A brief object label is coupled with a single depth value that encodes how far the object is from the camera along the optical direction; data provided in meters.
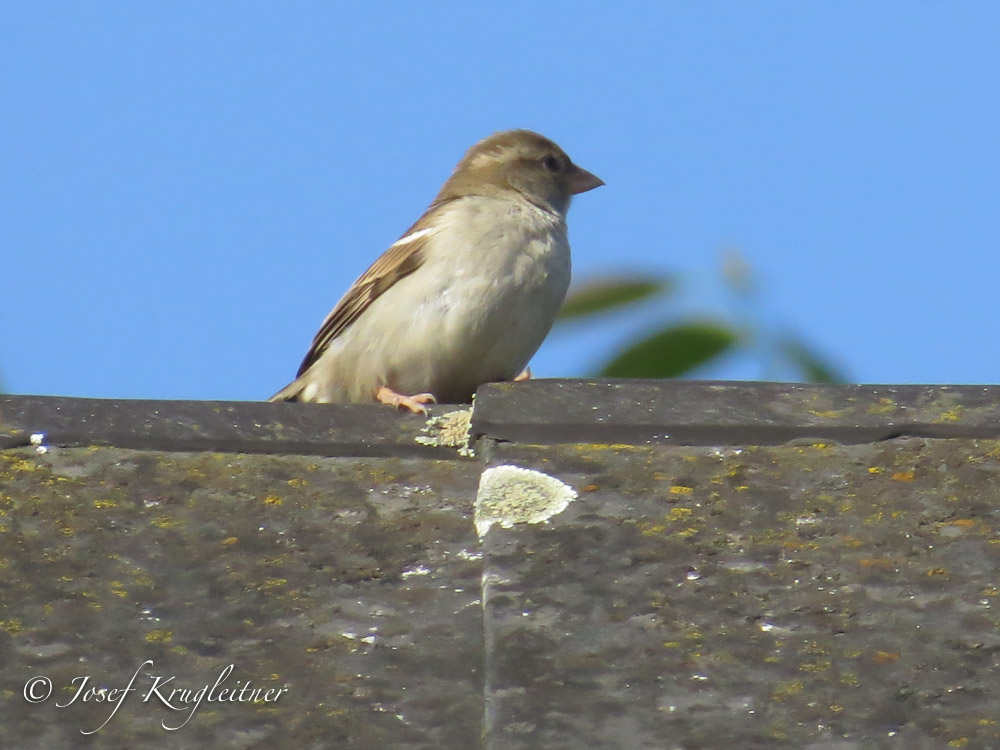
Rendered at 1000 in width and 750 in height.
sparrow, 10.21
